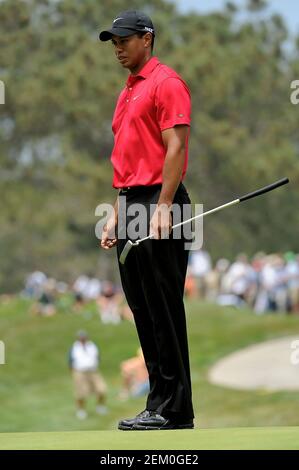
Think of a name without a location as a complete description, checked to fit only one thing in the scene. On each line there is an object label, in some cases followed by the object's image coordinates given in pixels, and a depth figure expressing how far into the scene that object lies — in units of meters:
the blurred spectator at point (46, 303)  44.34
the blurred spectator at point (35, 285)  50.49
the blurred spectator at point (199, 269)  41.91
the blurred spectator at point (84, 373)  31.11
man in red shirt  6.91
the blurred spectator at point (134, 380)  31.72
